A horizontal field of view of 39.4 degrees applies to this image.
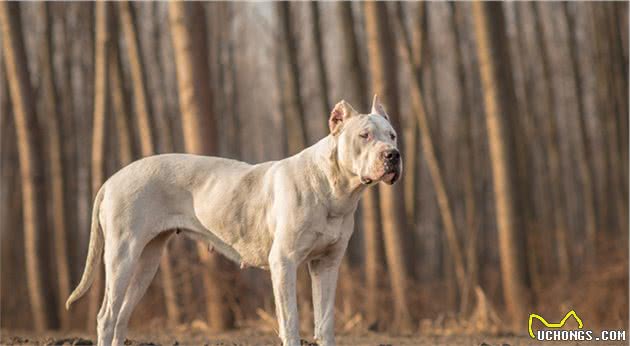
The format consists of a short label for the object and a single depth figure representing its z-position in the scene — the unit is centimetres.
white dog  622
